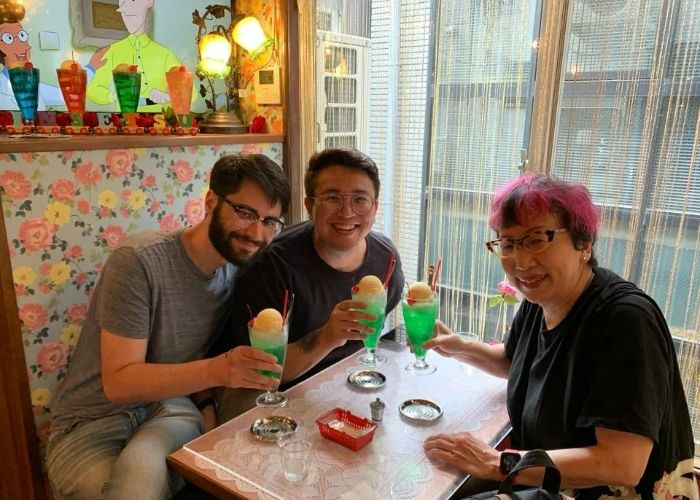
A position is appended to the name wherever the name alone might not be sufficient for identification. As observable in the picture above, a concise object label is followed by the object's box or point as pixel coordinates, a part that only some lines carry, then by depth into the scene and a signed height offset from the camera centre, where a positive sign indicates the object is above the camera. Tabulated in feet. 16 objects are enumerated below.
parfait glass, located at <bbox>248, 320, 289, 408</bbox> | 4.80 -2.03
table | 3.94 -2.69
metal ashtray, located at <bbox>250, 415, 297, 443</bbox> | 4.56 -2.68
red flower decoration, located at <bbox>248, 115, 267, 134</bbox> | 9.82 -0.04
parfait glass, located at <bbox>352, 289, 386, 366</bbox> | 5.40 -1.97
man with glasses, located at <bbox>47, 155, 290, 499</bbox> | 5.22 -2.35
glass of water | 4.02 -2.58
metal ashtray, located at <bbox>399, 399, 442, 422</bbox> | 4.91 -2.68
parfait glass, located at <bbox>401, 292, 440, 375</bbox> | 5.60 -2.08
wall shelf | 6.14 -0.29
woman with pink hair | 3.89 -1.91
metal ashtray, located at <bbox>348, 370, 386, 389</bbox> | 5.49 -2.68
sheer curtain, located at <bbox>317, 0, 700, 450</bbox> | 6.55 +0.05
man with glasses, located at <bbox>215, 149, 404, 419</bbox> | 6.02 -1.65
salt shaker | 4.85 -2.60
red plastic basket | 4.41 -2.60
